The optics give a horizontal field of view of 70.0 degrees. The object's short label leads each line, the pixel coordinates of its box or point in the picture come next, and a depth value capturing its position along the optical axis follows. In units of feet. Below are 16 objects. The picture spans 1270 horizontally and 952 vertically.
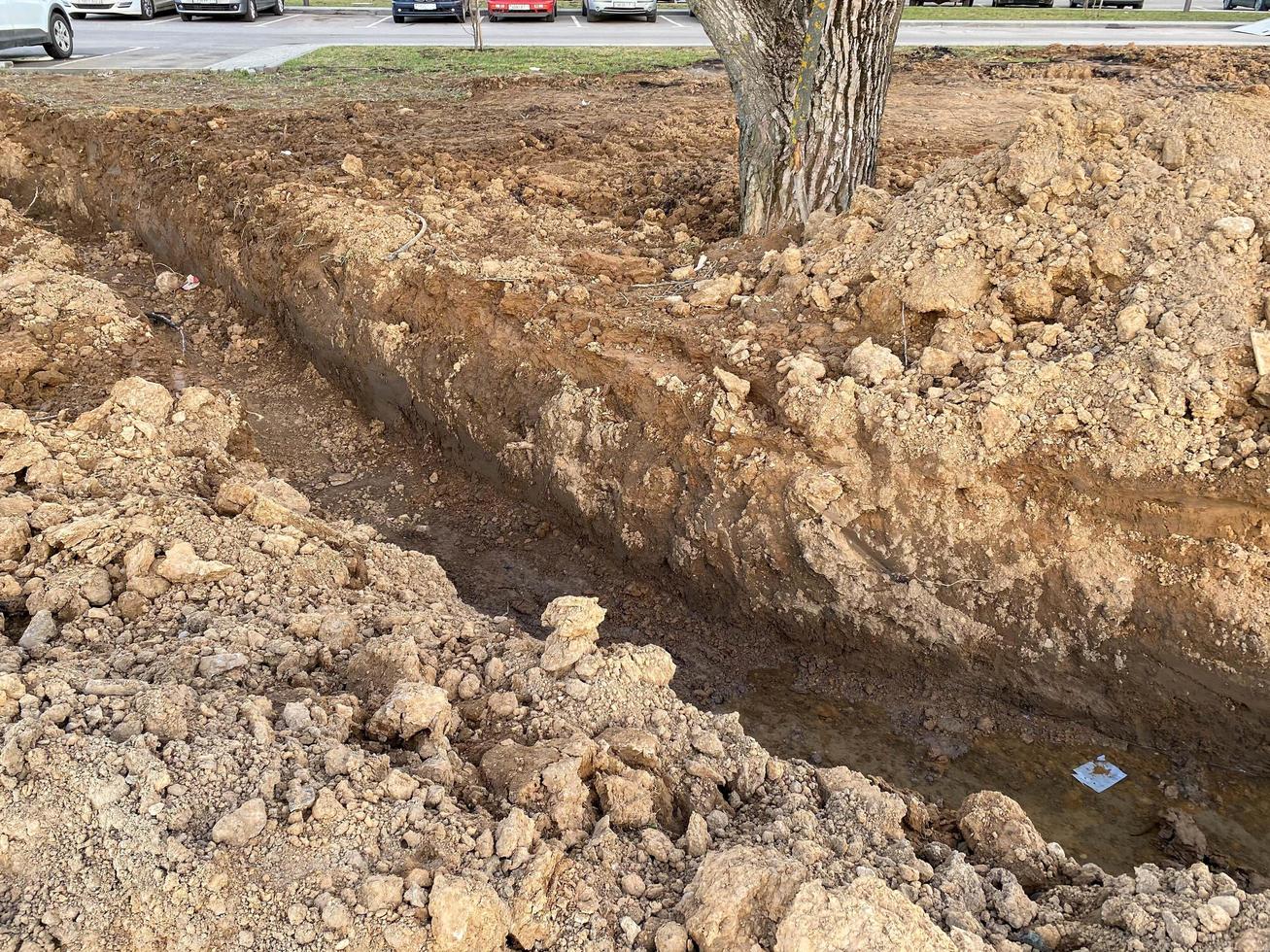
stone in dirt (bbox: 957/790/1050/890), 9.11
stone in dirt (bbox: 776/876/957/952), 7.23
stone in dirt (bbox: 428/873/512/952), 7.38
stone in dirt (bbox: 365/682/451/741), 9.71
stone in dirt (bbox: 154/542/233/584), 12.00
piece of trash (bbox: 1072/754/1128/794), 12.67
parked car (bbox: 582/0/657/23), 65.10
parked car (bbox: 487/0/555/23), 64.49
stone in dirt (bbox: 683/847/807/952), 7.50
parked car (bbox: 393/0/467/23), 64.49
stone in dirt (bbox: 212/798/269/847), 7.84
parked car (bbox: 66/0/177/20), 64.23
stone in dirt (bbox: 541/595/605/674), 10.91
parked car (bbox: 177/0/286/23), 64.23
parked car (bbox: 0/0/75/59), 44.25
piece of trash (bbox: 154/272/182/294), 24.35
